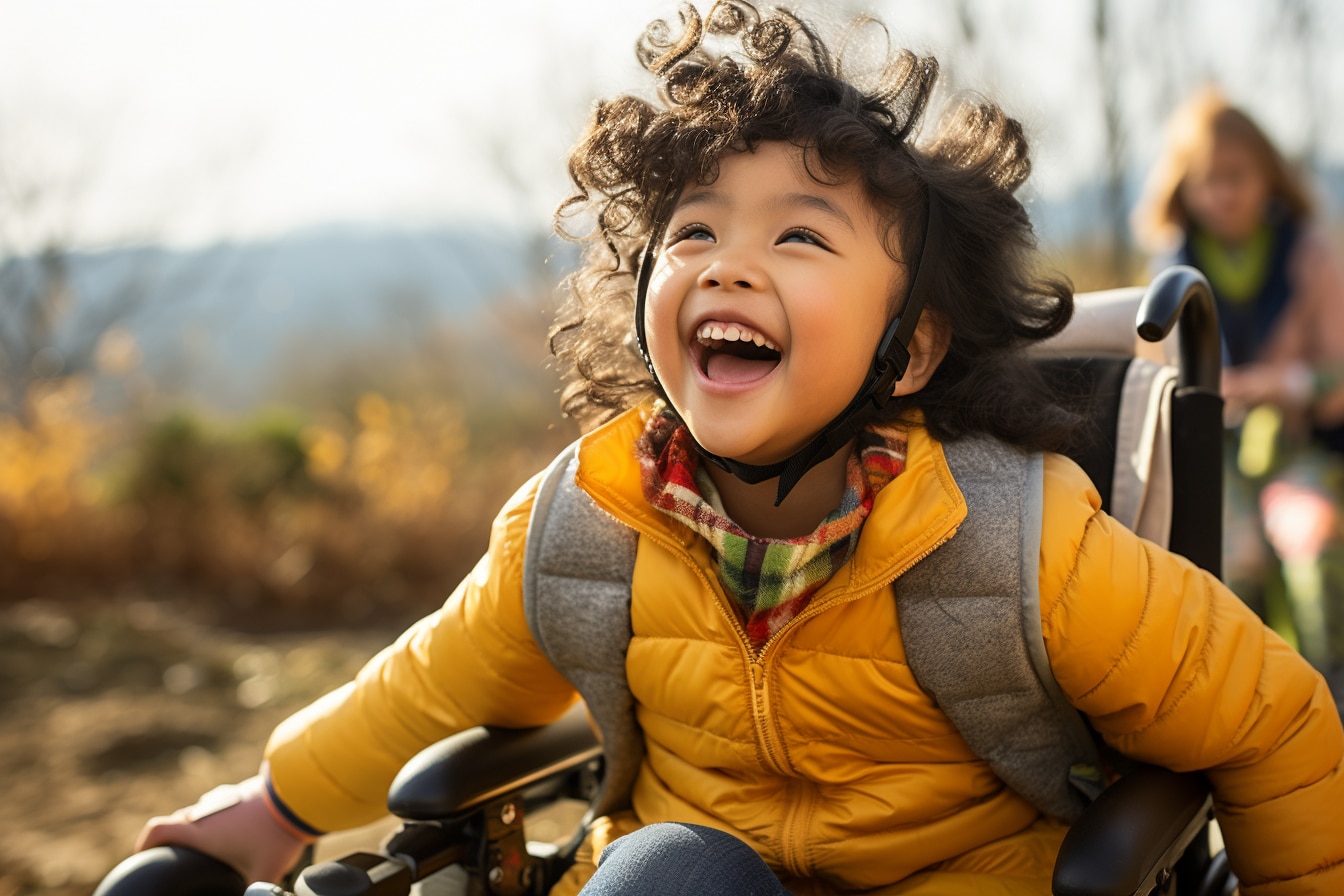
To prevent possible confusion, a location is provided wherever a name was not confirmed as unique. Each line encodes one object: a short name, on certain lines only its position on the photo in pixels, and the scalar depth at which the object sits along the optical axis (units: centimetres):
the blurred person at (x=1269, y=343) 274
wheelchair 147
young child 134
